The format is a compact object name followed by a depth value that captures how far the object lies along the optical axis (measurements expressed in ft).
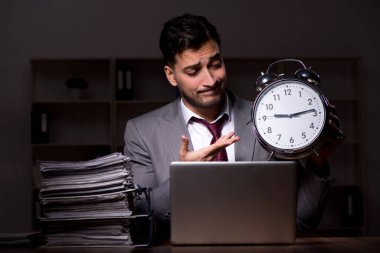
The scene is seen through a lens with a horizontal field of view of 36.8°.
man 7.14
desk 4.37
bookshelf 15.83
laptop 4.48
